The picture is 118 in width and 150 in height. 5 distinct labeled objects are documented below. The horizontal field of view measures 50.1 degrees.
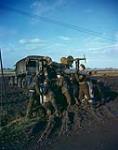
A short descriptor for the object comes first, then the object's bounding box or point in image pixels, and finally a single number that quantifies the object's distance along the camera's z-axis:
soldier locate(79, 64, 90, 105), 5.88
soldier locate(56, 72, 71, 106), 5.62
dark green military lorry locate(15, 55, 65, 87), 8.58
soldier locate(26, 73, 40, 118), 5.06
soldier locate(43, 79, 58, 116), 5.02
